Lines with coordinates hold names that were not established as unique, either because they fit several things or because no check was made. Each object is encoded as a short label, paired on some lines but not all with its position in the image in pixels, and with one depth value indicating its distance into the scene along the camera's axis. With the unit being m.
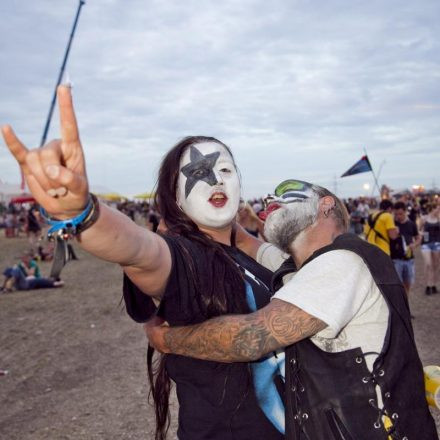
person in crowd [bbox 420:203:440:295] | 9.61
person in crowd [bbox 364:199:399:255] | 7.79
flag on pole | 13.23
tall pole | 4.62
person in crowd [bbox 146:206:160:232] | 15.85
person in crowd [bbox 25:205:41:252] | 22.09
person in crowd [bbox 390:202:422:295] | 7.87
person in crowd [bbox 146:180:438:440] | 1.73
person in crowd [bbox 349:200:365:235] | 19.81
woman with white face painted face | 1.35
